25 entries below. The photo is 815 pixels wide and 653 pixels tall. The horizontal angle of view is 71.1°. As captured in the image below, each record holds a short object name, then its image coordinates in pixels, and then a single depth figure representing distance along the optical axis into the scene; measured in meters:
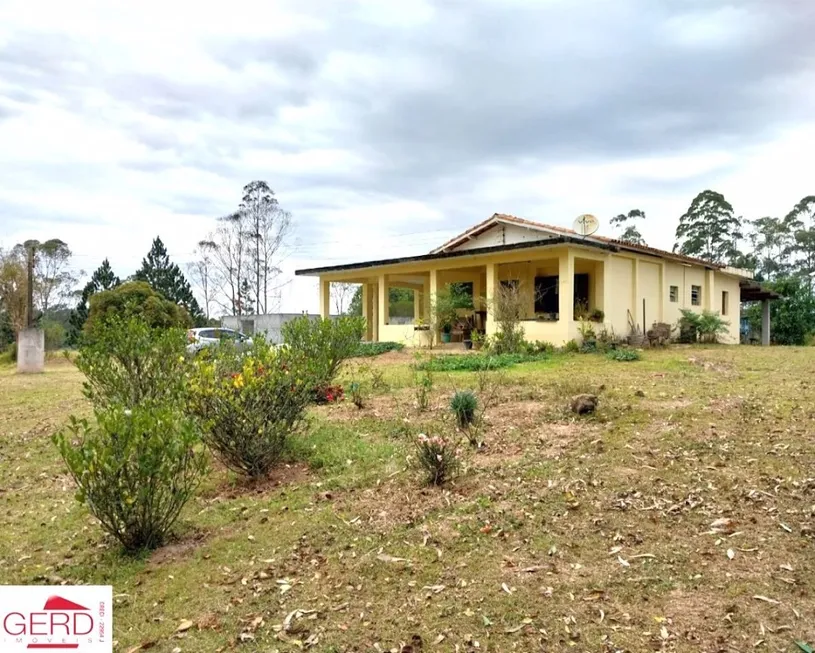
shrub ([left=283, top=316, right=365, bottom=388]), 7.29
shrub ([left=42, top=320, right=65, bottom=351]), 24.73
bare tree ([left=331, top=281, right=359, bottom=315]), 36.70
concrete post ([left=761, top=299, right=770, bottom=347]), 23.82
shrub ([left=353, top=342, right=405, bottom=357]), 17.18
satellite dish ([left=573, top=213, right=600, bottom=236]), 16.50
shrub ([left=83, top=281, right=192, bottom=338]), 24.69
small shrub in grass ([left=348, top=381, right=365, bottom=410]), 7.50
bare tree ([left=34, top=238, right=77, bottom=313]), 31.59
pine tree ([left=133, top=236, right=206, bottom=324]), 37.53
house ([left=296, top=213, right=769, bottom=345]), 15.61
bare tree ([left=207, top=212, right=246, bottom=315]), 32.50
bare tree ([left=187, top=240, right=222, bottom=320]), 33.22
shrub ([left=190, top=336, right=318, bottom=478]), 4.78
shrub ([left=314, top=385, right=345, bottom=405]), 7.80
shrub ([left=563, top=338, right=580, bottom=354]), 14.69
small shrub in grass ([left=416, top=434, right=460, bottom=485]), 4.48
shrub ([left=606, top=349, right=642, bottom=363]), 12.83
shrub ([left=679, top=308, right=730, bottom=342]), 17.77
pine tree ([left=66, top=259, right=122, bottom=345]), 32.22
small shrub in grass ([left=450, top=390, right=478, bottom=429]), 6.09
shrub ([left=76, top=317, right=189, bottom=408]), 5.91
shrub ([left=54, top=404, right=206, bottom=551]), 3.37
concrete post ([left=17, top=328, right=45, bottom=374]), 17.09
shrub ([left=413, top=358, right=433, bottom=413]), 7.12
